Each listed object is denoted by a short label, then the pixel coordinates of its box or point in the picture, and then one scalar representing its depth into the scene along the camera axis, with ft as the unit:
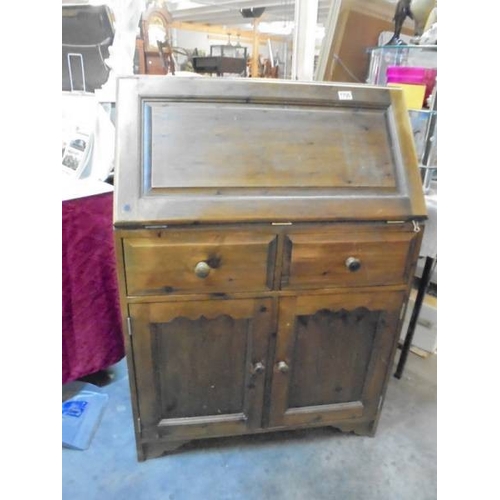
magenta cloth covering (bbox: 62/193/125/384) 4.13
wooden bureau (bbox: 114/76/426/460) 3.01
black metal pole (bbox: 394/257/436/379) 4.80
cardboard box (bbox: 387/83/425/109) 4.15
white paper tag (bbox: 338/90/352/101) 3.36
